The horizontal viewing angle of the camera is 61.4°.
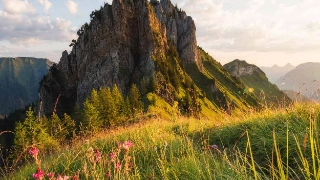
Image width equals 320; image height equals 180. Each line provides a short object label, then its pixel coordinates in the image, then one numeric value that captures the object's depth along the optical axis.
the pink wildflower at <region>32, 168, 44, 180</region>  2.59
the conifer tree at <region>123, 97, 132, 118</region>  64.09
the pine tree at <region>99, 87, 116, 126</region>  61.81
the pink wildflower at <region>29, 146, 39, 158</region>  2.96
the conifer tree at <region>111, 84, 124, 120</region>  63.69
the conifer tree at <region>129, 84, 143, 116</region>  65.05
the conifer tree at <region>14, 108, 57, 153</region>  40.69
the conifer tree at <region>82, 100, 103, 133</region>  54.29
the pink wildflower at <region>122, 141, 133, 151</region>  3.16
